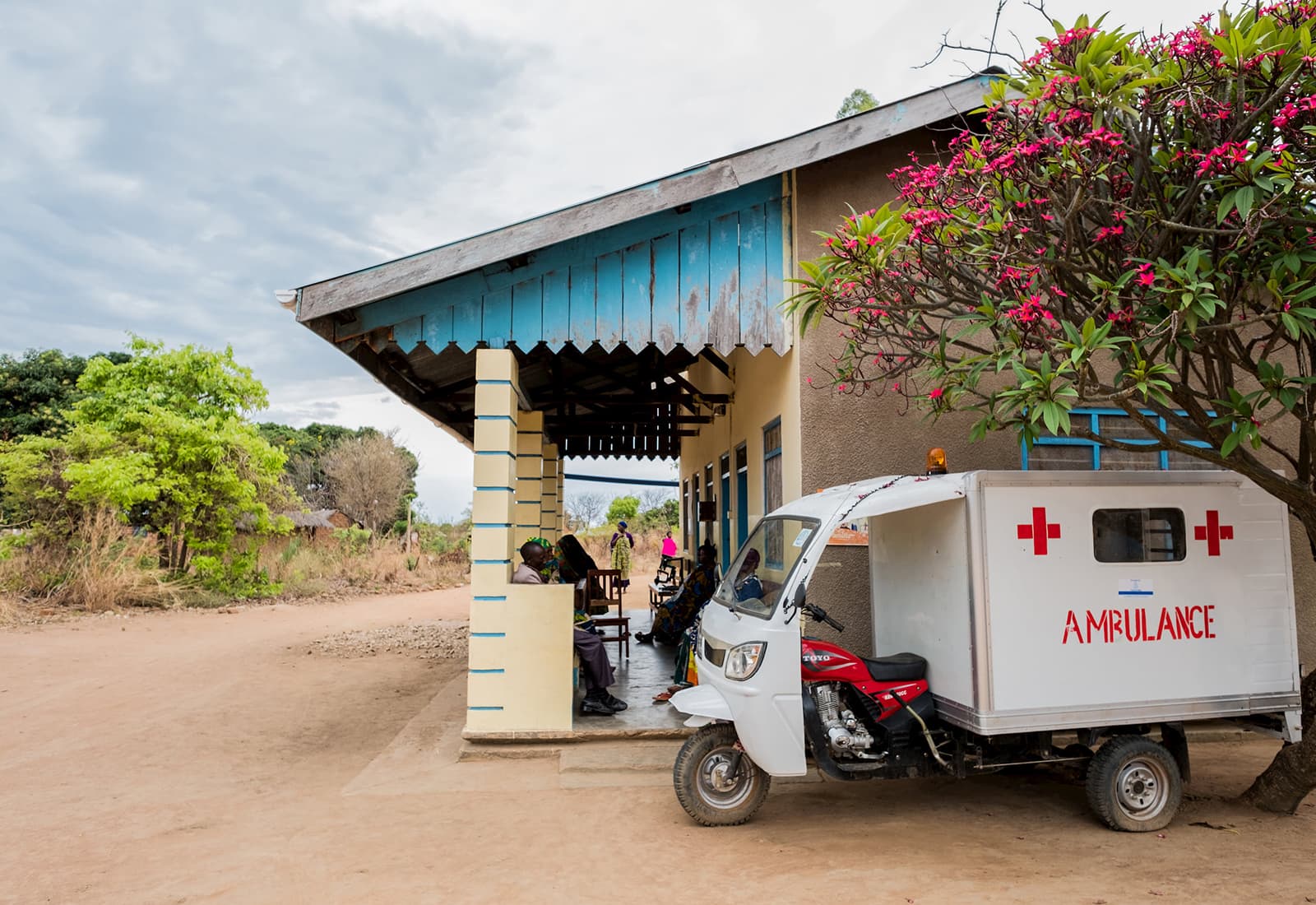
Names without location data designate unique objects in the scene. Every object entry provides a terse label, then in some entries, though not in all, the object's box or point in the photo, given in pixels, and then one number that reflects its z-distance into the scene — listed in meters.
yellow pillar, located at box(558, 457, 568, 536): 16.91
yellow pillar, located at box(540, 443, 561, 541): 14.74
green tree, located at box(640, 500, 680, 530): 37.50
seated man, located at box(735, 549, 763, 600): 5.30
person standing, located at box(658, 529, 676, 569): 18.89
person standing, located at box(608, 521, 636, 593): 21.47
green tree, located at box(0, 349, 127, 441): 30.44
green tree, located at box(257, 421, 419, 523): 42.59
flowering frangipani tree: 4.09
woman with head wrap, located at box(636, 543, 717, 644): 9.95
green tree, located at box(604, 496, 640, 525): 39.06
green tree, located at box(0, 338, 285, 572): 18.62
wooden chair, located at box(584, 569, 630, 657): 9.81
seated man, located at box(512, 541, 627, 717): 7.13
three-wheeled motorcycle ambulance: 4.84
